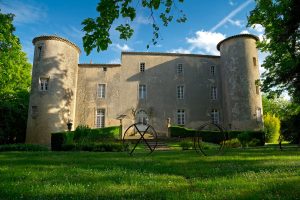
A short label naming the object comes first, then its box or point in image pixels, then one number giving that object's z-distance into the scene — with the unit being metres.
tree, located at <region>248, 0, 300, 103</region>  11.53
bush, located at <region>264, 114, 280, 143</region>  30.67
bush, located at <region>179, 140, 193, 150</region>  16.00
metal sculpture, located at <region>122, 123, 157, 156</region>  24.84
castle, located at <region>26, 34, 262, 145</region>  27.81
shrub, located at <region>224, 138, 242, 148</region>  18.61
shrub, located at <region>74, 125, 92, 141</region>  19.02
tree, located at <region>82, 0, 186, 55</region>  4.23
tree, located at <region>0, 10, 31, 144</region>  20.55
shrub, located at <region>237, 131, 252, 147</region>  20.95
